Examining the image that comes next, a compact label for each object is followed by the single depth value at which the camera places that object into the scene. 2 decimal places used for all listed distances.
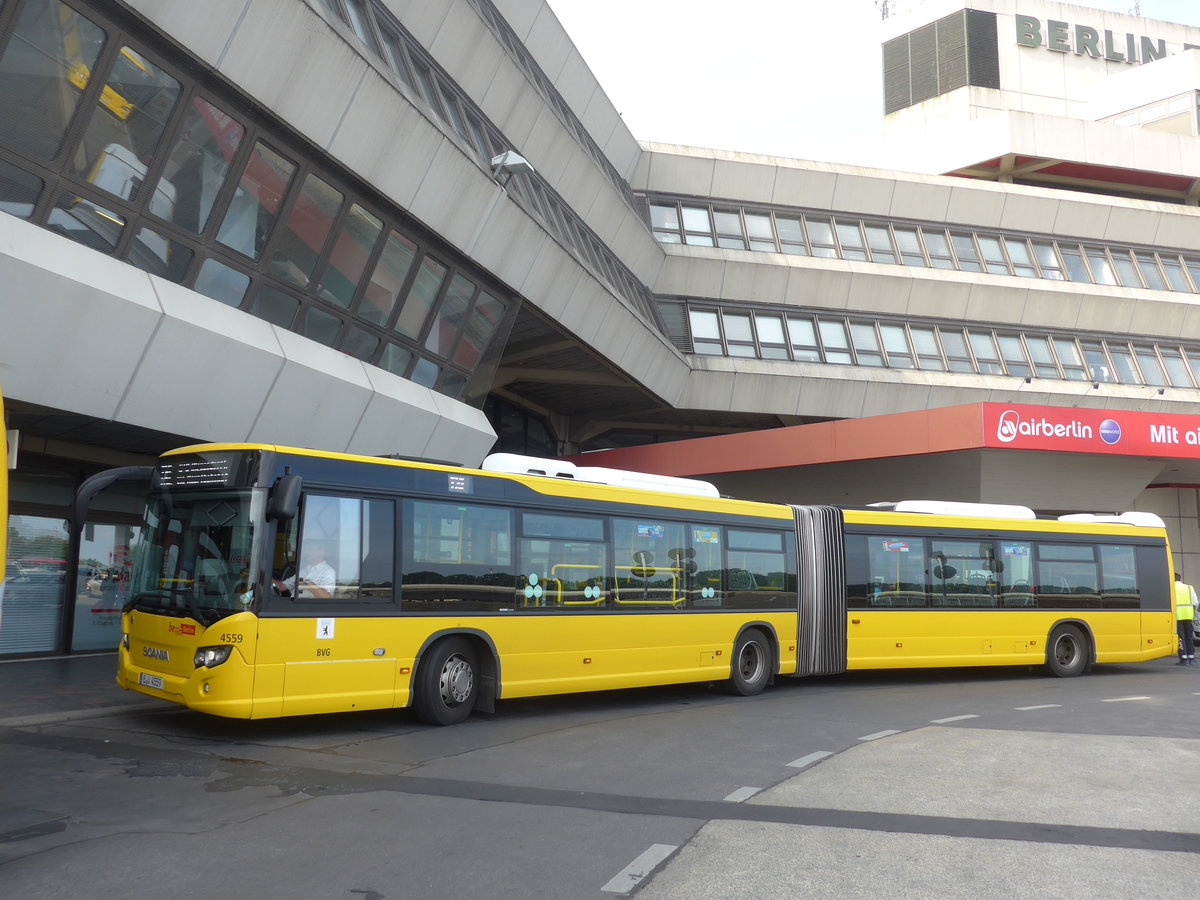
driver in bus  9.05
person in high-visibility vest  19.31
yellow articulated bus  8.93
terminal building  10.99
